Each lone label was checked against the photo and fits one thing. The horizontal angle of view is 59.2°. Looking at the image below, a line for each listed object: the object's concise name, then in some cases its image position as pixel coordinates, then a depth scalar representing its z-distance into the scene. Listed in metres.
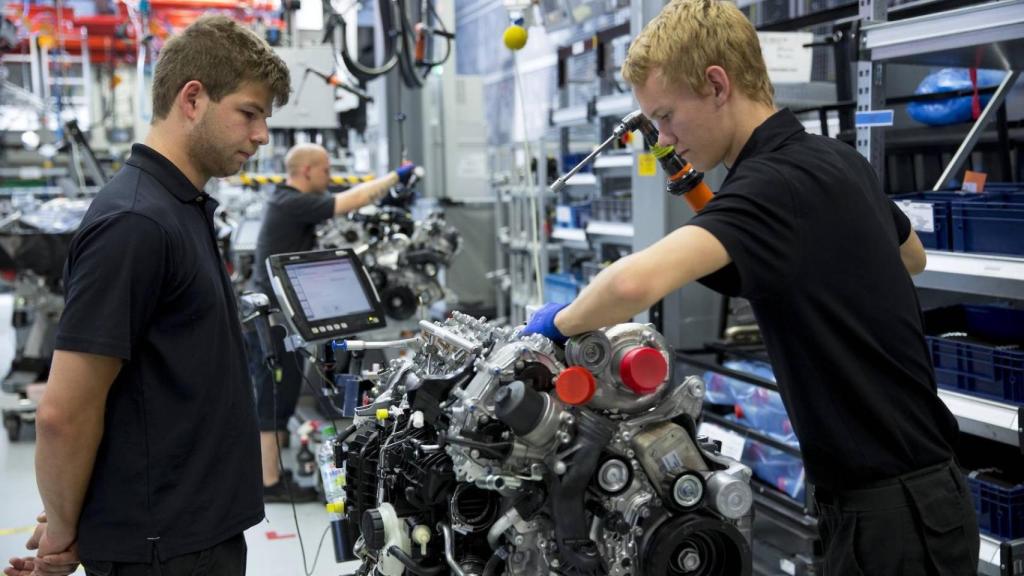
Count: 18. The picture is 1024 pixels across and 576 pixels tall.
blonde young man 1.50
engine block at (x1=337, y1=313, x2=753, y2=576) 1.71
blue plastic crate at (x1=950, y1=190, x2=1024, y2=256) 2.47
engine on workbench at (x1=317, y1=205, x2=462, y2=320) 5.24
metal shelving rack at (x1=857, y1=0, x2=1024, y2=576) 2.38
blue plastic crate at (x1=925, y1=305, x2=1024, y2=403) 2.51
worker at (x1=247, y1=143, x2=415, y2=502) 4.77
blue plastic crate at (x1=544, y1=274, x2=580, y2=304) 5.88
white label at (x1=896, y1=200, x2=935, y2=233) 2.67
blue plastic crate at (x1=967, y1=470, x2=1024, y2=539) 2.52
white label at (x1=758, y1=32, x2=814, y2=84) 3.40
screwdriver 2.21
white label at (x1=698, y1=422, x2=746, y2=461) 3.26
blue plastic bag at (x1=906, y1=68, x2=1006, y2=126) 3.53
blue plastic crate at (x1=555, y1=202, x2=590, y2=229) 6.02
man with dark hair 1.65
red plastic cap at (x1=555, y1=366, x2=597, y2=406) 1.67
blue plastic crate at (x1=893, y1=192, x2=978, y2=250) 2.65
